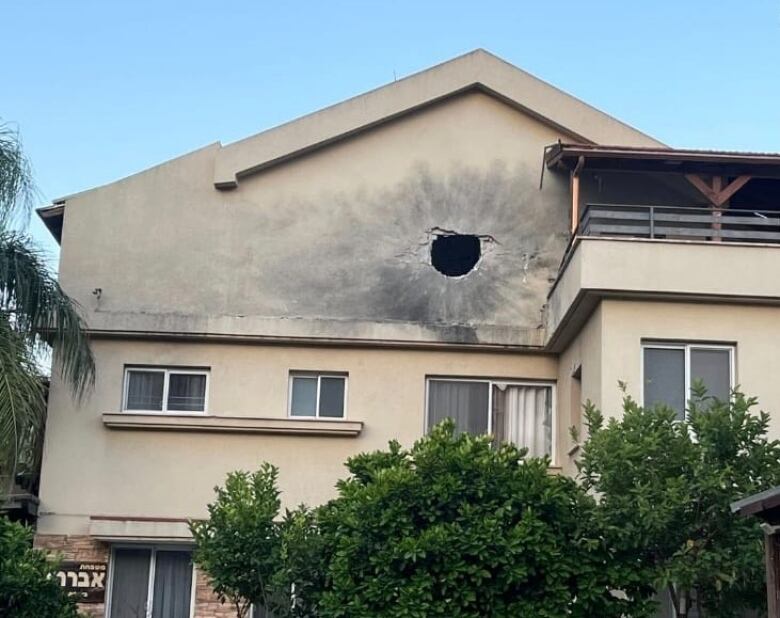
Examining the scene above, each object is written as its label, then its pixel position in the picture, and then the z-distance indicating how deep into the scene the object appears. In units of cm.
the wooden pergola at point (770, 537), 1210
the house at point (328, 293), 2020
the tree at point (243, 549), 1627
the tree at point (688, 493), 1443
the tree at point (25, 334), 1777
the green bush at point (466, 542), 1481
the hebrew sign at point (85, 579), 1981
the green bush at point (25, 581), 1739
